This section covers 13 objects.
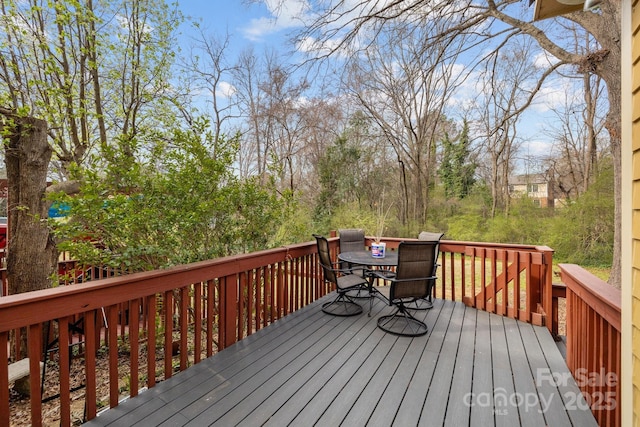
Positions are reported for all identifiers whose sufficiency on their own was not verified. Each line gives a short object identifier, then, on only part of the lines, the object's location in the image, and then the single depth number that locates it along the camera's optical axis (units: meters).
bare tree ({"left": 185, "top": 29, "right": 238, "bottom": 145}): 7.86
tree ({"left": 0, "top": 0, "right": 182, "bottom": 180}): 4.44
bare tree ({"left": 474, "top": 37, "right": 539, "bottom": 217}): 10.40
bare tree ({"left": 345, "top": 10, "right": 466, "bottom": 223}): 11.46
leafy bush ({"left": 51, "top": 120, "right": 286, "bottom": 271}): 2.66
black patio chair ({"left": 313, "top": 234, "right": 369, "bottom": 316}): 3.65
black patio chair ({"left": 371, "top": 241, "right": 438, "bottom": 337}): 3.14
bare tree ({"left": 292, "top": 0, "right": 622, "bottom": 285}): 4.63
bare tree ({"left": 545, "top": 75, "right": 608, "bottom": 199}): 9.93
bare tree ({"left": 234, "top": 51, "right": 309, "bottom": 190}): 11.21
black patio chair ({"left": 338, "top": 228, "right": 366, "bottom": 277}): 4.88
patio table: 3.67
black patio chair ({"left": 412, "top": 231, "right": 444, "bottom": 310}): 3.98
